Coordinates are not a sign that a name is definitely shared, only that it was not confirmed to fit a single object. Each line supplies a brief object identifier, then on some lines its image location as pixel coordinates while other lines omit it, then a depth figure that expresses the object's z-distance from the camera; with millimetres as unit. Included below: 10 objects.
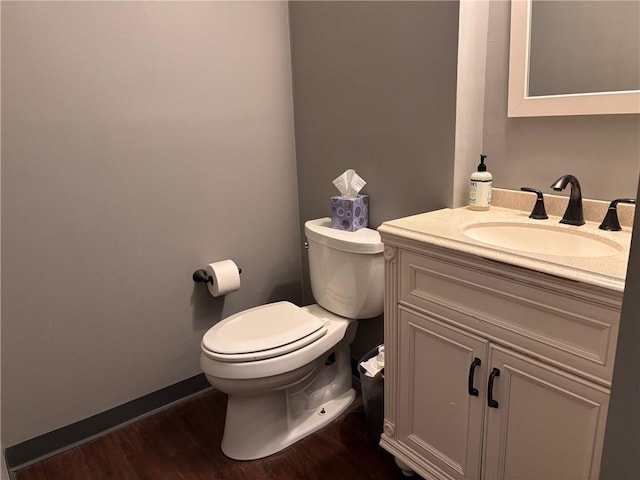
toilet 1621
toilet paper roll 1958
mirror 1310
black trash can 1687
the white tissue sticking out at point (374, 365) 1702
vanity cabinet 1016
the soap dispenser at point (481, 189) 1559
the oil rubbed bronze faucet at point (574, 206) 1361
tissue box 1852
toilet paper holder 2000
